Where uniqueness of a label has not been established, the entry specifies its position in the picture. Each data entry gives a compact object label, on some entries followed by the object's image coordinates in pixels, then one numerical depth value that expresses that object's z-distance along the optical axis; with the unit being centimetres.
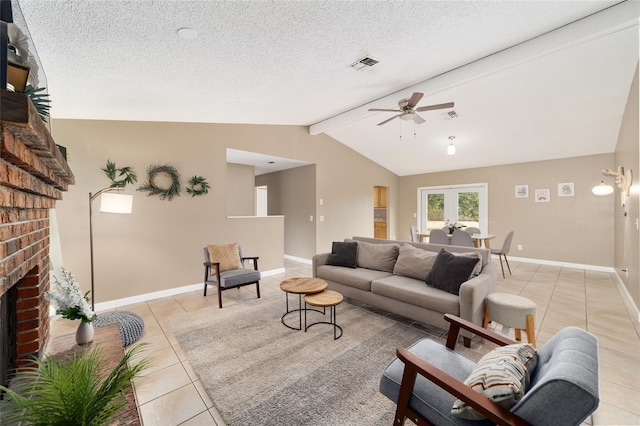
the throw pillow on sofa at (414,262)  320
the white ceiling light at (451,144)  505
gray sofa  254
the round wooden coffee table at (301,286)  284
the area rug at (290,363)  175
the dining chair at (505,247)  509
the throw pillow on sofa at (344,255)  388
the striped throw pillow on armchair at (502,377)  106
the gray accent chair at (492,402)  92
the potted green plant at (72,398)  84
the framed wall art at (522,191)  641
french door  715
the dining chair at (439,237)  546
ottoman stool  235
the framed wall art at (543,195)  612
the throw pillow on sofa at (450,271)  271
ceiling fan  325
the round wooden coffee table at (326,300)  262
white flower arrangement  191
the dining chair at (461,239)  489
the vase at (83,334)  209
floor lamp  301
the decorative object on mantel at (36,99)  119
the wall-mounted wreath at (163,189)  390
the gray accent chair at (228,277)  356
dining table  540
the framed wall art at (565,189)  582
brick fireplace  92
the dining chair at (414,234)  642
